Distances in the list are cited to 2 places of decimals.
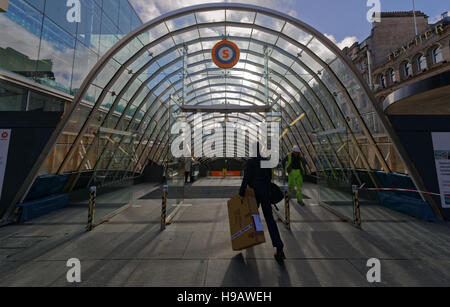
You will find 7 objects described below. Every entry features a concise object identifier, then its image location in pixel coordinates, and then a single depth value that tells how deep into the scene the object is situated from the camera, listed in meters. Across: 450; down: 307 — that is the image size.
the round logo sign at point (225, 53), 10.84
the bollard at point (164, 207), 5.93
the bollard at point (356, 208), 5.97
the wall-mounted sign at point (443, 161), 6.82
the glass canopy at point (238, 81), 8.98
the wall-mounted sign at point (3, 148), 6.89
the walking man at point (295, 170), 8.56
